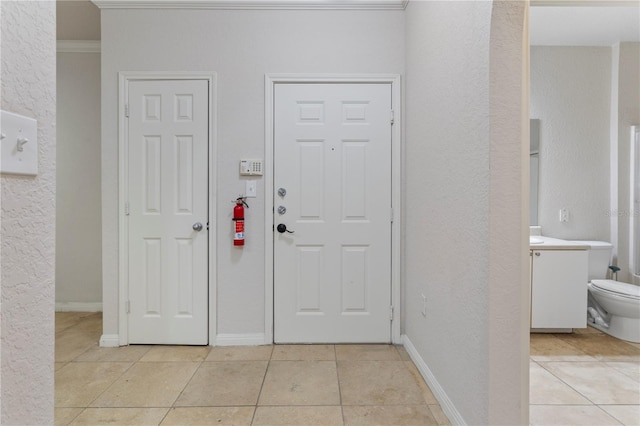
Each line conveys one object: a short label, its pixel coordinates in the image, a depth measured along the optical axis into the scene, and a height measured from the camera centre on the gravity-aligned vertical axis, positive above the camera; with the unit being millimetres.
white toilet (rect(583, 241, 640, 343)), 2574 -728
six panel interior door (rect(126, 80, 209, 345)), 2514 -18
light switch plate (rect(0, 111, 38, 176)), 625 +128
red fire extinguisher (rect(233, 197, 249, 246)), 2463 -113
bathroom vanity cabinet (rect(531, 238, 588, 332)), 2639 -607
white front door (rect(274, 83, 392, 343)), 2545 -23
